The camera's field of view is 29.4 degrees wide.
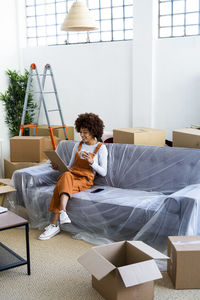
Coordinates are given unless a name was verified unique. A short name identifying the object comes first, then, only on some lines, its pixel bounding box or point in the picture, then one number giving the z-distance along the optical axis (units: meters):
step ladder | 4.78
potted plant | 5.43
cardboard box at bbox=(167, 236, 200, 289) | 2.29
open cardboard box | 2.04
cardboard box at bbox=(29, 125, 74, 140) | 5.15
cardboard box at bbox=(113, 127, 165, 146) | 3.64
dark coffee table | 2.47
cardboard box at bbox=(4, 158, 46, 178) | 4.38
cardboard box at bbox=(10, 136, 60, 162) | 4.30
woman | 3.17
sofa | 2.70
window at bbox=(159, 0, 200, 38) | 4.69
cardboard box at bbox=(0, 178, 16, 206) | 3.42
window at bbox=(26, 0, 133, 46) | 5.18
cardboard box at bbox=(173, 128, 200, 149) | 3.23
